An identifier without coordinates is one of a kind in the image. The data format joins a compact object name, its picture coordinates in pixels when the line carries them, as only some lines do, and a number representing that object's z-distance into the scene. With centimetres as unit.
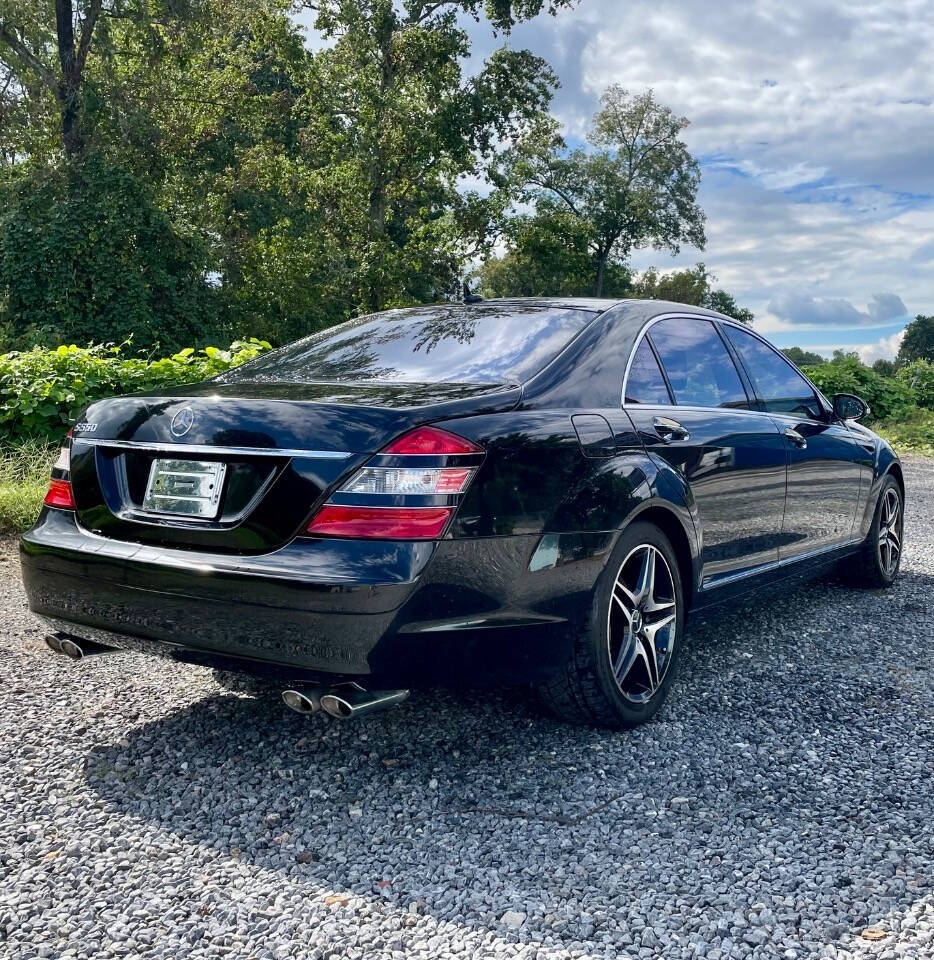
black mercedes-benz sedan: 279
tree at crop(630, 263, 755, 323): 6338
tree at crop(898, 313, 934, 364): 9731
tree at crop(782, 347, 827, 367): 2680
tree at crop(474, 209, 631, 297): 3319
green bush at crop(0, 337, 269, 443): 858
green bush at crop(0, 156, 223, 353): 2339
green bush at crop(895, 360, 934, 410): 2520
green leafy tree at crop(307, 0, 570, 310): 2722
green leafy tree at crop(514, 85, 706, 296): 5000
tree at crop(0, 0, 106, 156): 2333
